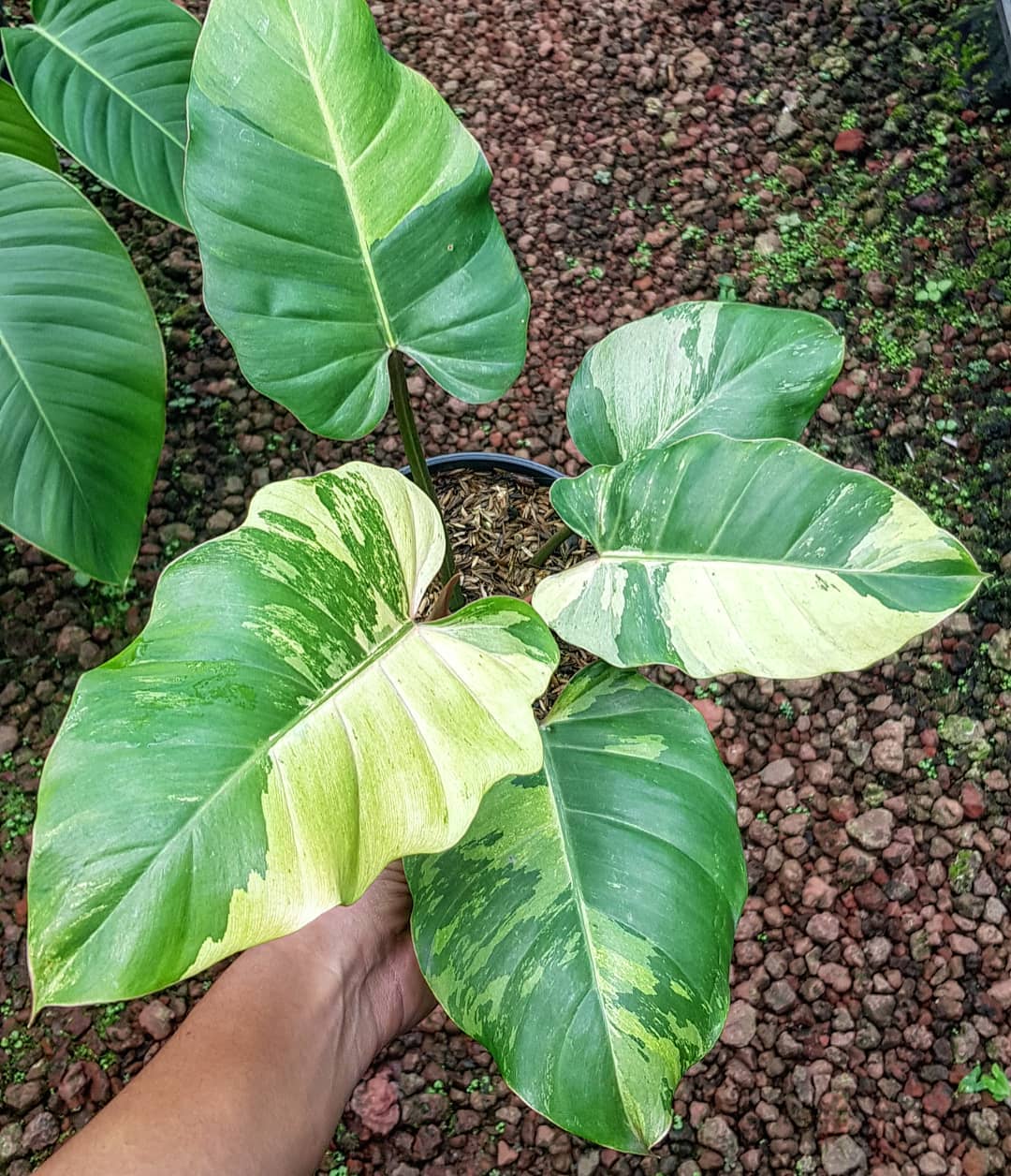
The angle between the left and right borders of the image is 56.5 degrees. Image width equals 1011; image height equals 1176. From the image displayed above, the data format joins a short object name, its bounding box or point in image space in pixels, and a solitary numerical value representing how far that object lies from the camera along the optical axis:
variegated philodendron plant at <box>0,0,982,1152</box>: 0.61
